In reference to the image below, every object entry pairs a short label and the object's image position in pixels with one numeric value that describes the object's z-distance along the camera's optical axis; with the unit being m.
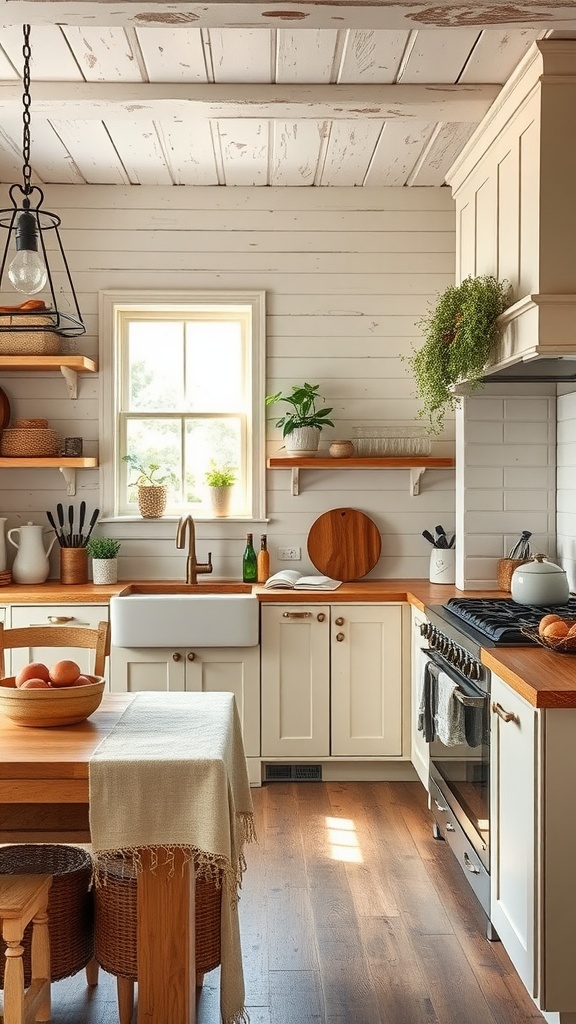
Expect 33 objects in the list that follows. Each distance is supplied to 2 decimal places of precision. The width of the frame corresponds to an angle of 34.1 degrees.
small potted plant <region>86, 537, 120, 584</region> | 4.70
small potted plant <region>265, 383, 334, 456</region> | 4.70
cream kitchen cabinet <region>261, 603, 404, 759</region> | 4.42
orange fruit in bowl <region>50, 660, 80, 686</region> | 2.39
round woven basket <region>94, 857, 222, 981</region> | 2.35
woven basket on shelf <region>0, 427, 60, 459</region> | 4.61
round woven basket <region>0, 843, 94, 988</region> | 2.39
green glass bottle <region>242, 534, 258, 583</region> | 4.81
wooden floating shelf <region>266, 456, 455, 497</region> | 4.66
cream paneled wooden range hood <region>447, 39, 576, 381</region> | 3.08
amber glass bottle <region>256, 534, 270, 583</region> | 4.81
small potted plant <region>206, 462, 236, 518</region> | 4.86
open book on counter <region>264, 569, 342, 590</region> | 4.54
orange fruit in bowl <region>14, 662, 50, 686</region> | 2.42
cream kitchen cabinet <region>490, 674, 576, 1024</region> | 2.29
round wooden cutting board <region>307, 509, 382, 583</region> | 4.89
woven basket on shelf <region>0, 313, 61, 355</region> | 4.57
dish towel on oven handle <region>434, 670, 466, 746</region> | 3.09
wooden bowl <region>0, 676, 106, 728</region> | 2.32
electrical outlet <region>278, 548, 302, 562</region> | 4.95
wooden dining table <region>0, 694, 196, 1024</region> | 2.08
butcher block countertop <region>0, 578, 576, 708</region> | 4.29
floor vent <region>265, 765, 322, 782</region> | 4.56
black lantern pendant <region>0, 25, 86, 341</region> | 2.30
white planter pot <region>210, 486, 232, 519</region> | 4.87
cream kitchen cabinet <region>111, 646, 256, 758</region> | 4.39
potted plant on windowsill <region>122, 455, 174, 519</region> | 4.84
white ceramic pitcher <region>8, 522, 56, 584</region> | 4.72
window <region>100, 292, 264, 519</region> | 5.00
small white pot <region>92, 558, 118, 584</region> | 4.70
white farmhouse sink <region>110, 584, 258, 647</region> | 4.30
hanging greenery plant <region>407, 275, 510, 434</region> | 3.51
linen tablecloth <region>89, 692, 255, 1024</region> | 2.08
